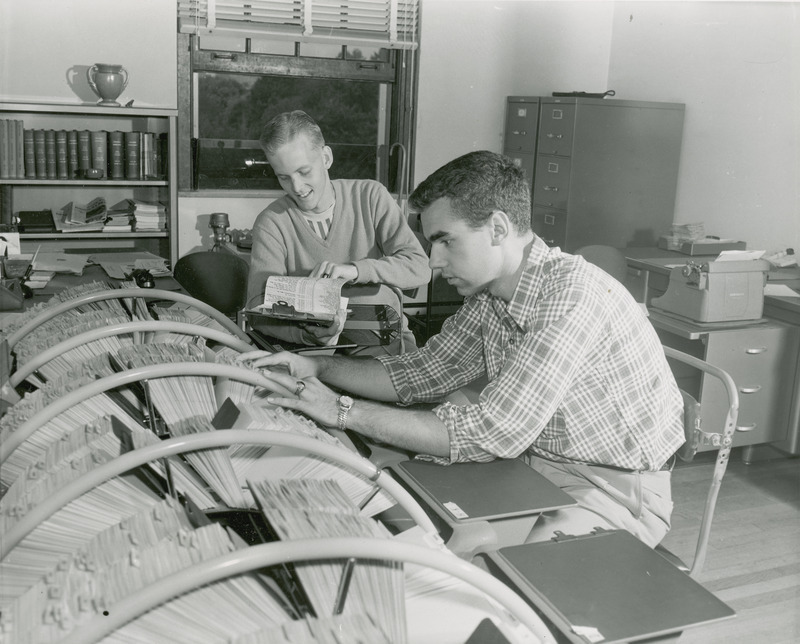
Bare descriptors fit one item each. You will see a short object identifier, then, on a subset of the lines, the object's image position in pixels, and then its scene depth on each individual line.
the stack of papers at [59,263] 3.45
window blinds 4.82
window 4.98
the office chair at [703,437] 1.78
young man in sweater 2.64
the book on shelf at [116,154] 4.62
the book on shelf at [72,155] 4.57
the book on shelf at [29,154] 4.46
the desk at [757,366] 3.45
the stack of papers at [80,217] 4.53
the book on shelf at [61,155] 4.54
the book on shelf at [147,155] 4.68
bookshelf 4.45
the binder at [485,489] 1.19
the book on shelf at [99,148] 4.60
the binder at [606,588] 0.96
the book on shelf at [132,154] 4.64
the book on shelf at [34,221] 4.44
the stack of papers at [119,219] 4.62
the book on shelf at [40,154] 4.48
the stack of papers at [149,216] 4.69
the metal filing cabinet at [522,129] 5.19
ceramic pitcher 4.45
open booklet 2.15
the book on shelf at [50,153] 4.51
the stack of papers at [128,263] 3.64
